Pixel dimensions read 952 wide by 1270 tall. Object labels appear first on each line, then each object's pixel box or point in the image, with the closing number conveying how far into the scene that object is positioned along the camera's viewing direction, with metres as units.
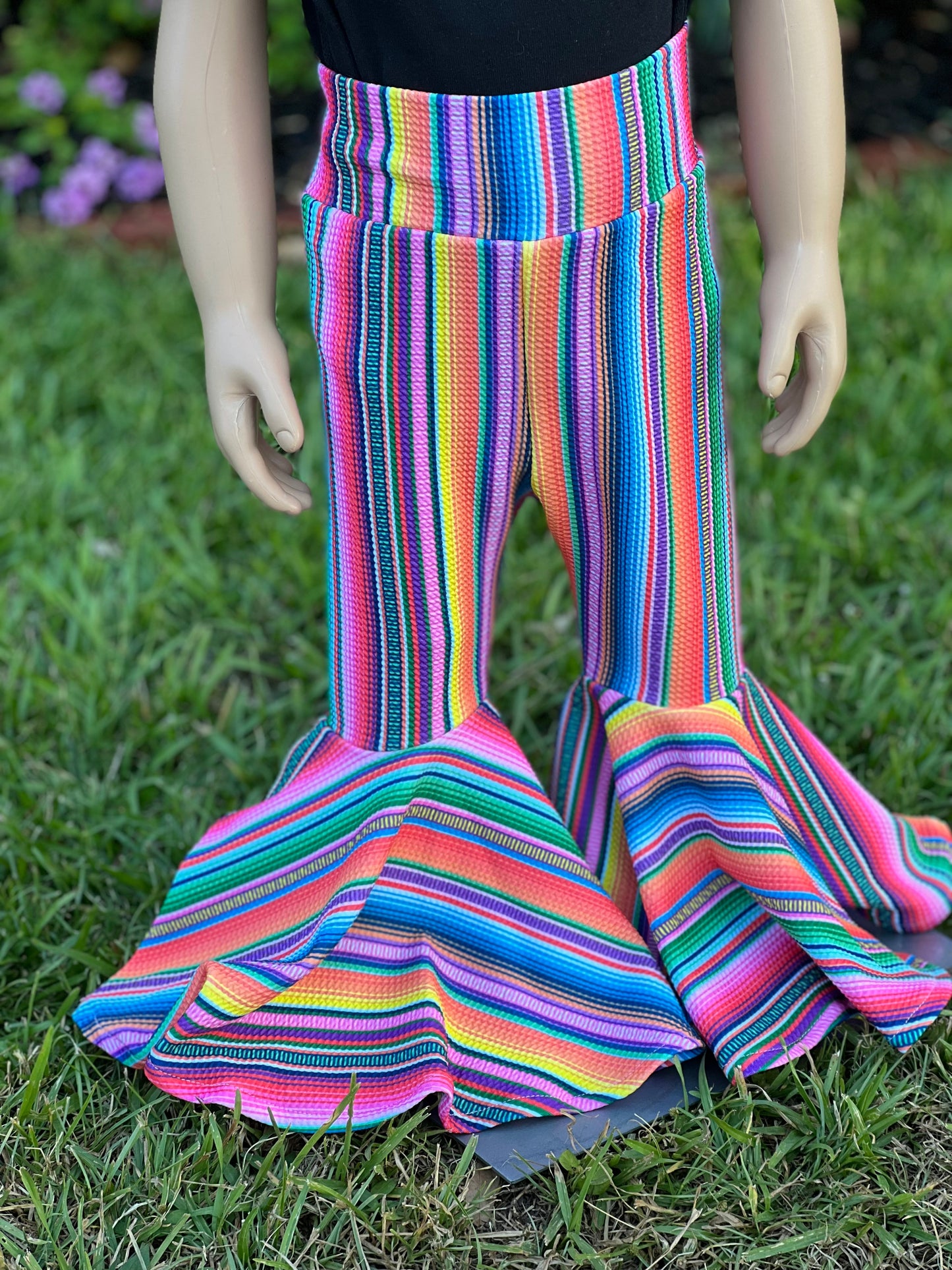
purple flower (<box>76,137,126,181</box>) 4.08
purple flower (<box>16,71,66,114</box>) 4.10
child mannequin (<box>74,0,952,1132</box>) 1.35
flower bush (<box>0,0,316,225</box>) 4.08
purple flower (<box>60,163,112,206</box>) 4.02
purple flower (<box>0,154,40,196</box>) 4.10
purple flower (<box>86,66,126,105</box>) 4.12
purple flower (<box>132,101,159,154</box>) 4.00
